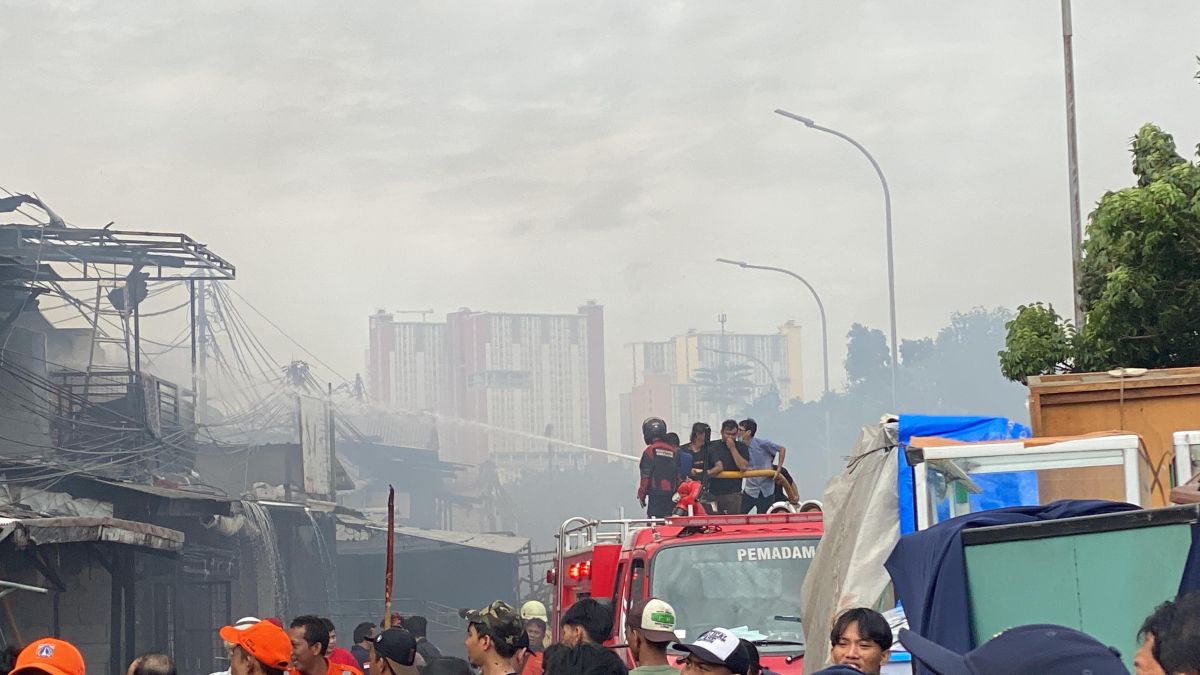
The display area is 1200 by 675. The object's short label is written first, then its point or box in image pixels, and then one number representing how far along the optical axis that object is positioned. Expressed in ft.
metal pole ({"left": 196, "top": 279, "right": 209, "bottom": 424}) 129.31
